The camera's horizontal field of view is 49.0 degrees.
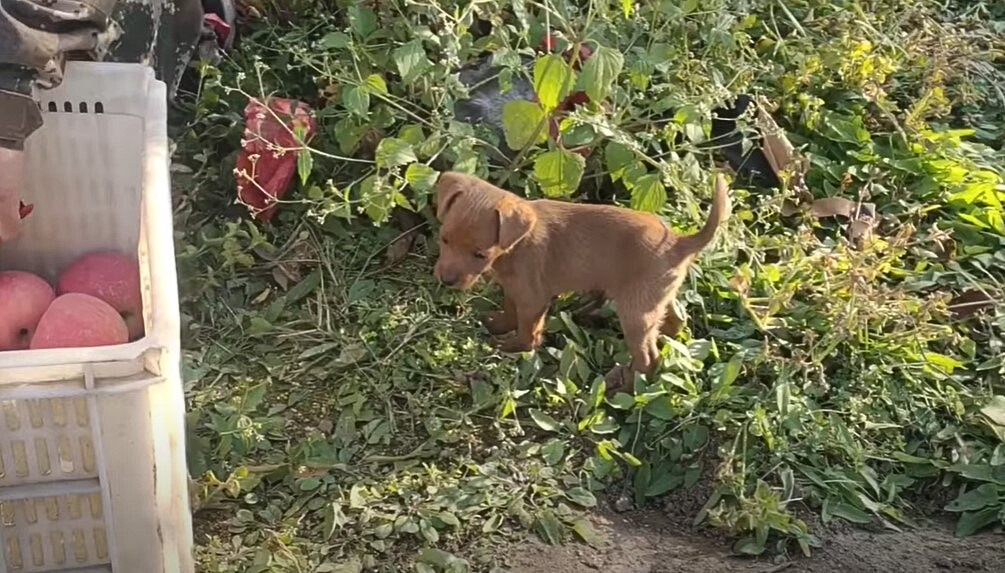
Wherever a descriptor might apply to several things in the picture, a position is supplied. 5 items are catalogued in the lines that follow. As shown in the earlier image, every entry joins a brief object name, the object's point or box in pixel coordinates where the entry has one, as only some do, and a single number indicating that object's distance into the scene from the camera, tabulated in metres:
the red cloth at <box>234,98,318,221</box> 2.89
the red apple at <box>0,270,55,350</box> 2.08
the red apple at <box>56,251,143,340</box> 2.12
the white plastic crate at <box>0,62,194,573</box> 1.54
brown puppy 2.40
